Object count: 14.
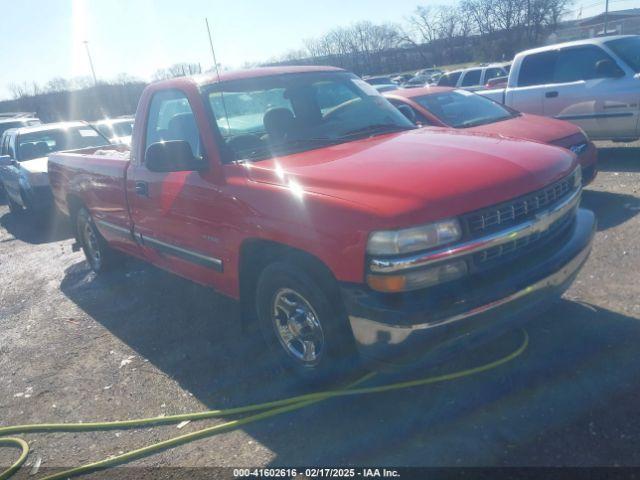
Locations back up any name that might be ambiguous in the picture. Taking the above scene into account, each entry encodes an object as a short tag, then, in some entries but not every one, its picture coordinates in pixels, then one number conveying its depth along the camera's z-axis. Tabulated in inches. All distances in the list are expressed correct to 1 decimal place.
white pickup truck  328.5
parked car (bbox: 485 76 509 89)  487.9
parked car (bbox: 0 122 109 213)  401.4
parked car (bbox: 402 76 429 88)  1212.6
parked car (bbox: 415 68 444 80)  1335.1
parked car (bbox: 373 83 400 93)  817.1
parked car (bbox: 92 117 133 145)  502.3
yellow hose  125.6
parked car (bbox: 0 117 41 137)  676.1
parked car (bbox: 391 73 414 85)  1316.7
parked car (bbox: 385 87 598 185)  255.3
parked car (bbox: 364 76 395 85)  1062.4
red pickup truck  109.7
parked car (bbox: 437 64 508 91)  669.3
